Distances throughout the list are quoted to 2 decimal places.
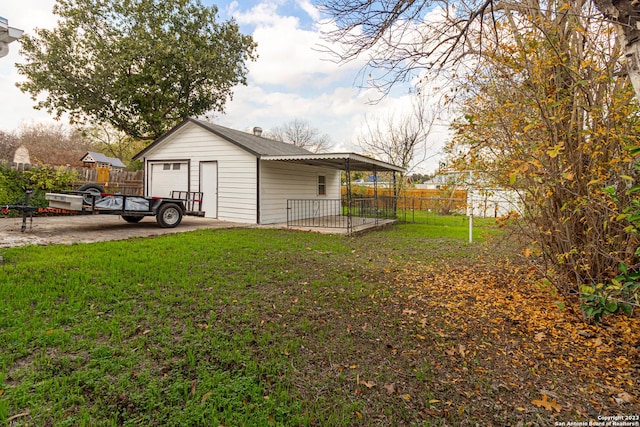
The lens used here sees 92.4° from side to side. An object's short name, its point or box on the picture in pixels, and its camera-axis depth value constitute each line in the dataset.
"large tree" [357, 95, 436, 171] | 18.00
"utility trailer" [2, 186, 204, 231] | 7.18
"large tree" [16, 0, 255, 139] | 15.42
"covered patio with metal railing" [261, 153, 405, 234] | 9.34
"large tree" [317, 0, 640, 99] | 3.83
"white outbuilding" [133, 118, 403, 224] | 10.73
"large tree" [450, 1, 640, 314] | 2.92
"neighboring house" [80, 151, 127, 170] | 25.23
